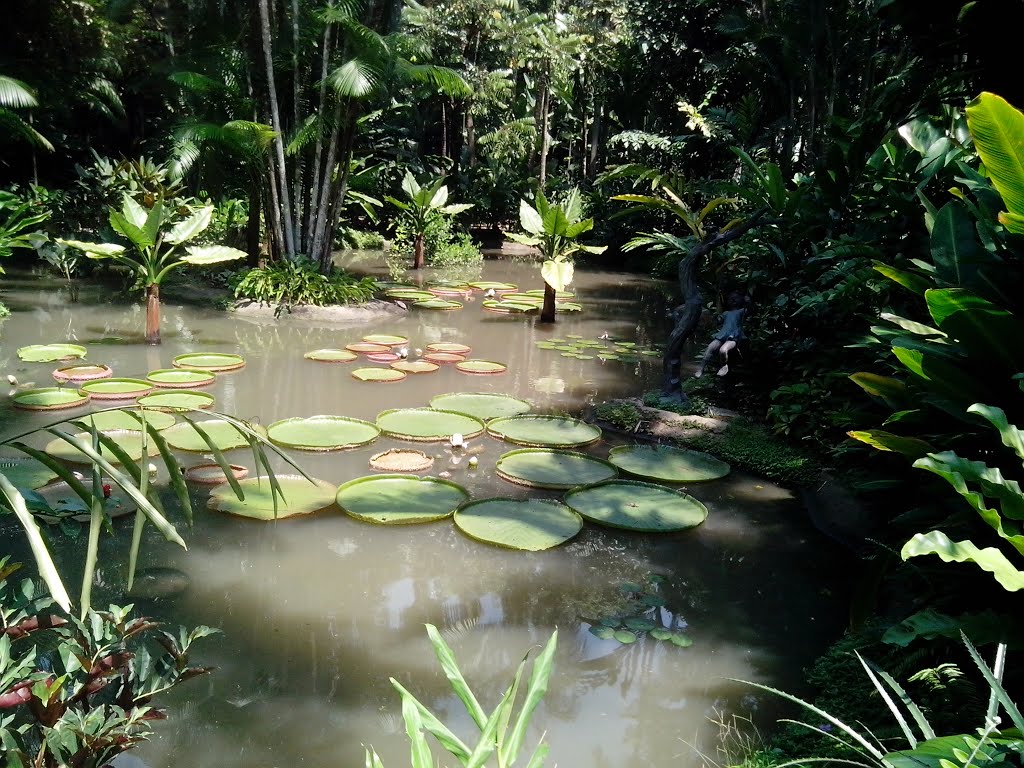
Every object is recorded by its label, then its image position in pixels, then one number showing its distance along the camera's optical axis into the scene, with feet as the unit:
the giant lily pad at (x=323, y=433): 16.07
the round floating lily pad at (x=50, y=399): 17.25
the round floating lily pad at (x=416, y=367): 22.59
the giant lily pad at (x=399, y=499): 13.10
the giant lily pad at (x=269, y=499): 13.15
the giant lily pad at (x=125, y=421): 16.20
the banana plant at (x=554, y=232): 29.60
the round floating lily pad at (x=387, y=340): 26.02
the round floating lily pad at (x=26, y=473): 13.17
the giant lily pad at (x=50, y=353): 21.21
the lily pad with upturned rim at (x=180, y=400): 17.80
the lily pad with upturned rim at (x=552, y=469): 14.90
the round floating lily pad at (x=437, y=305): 33.47
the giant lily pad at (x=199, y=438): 15.39
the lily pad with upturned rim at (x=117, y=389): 18.02
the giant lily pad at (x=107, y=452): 14.62
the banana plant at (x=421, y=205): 42.34
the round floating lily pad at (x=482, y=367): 23.09
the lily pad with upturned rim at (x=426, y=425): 16.92
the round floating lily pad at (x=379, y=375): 21.47
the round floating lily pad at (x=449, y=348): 25.00
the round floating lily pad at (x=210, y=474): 14.06
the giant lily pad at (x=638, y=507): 13.41
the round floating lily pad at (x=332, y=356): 23.45
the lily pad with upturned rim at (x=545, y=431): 17.20
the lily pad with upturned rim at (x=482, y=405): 19.02
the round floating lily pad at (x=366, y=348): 24.43
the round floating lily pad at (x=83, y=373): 19.04
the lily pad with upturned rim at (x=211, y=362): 21.66
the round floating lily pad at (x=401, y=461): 15.19
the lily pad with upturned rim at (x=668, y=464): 15.67
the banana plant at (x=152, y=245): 21.95
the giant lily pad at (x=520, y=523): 12.55
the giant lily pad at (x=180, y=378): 19.76
